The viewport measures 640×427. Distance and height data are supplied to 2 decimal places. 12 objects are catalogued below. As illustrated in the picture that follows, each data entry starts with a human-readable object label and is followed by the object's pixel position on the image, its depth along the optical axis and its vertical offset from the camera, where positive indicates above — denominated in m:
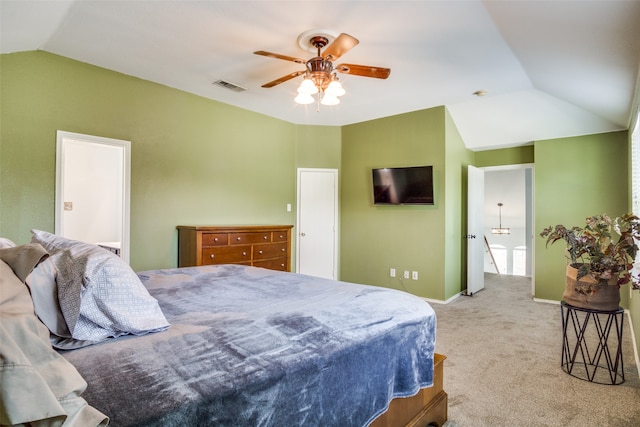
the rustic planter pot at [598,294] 2.30 -0.50
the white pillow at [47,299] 1.09 -0.26
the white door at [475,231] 5.18 -0.20
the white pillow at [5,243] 1.43 -0.11
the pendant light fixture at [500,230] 9.46 -0.32
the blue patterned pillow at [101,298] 1.12 -0.27
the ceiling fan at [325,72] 2.54 +1.11
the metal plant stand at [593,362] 2.39 -1.12
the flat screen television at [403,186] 4.74 +0.46
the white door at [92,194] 4.90 +0.34
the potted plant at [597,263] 2.20 -0.29
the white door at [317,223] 5.50 -0.08
